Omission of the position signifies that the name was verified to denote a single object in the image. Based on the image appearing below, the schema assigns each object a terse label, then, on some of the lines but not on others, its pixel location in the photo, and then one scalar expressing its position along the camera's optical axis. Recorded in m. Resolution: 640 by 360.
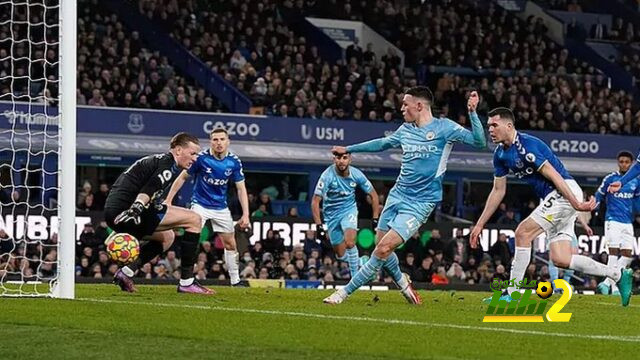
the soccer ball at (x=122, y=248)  15.84
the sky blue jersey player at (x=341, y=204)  20.92
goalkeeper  15.93
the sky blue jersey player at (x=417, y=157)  15.62
